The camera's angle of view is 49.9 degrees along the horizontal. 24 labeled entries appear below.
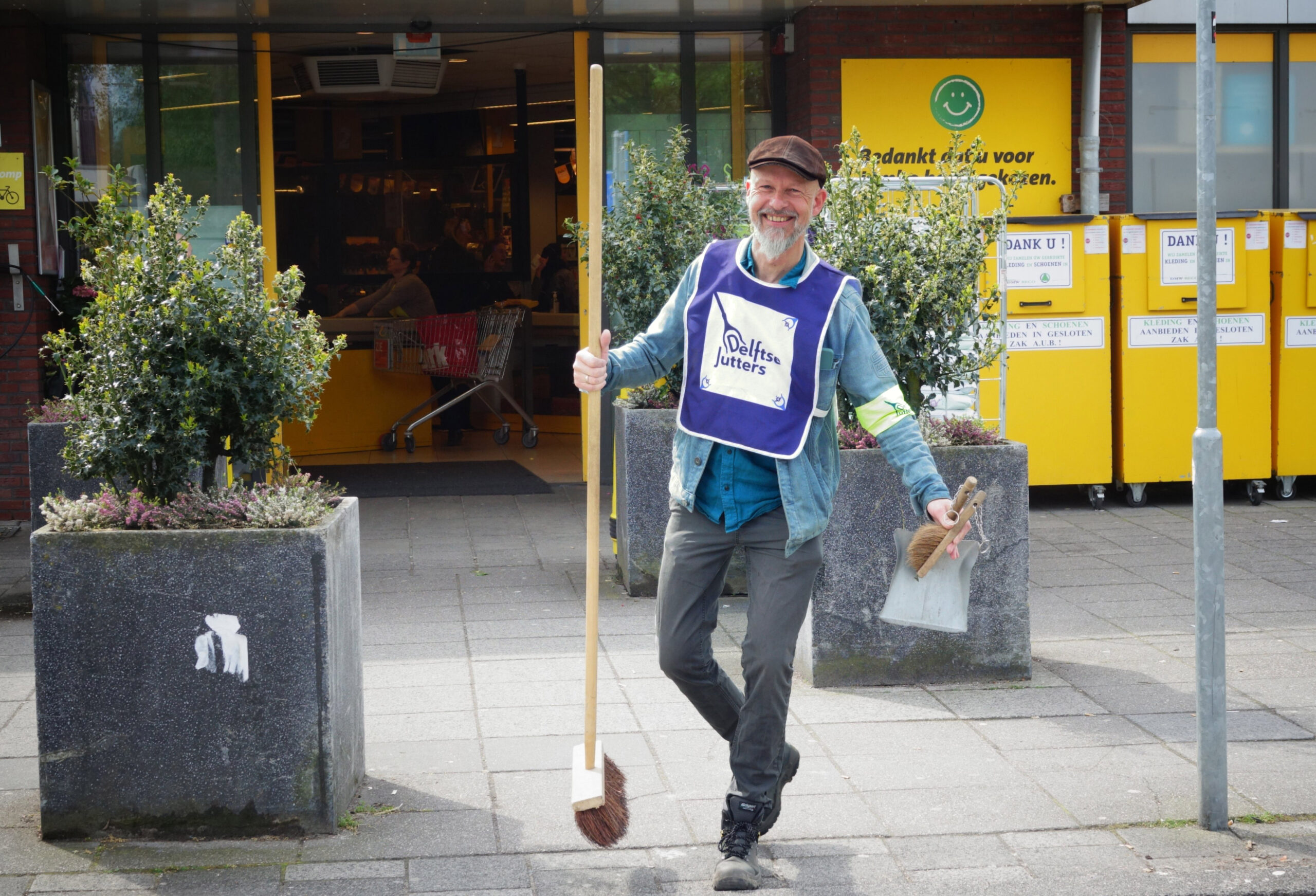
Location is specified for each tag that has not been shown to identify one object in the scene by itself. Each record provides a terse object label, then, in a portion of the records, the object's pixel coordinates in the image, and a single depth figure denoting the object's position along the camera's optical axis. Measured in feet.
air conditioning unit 38.78
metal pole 13.84
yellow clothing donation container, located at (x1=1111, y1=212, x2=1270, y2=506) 31.71
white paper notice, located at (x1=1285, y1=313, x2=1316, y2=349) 32.48
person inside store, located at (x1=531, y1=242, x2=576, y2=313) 49.73
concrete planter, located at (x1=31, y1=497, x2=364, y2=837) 13.19
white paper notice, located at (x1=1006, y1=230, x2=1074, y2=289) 31.30
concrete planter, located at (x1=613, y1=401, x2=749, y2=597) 23.39
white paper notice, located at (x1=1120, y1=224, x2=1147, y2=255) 31.58
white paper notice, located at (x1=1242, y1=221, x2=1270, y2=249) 32.07
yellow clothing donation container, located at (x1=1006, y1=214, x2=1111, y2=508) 31.45
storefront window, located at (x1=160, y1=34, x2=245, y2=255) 33.94
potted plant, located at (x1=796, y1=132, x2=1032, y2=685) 18.53
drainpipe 34.40
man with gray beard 12.76
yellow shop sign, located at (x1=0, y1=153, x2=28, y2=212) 31.78
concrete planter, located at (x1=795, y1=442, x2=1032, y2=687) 18.52
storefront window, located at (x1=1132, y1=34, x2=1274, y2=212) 35.99
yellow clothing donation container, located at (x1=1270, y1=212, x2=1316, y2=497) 32.30
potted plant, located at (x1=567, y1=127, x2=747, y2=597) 23.48
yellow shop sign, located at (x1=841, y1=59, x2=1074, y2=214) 34.42
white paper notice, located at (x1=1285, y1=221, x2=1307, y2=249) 32.19
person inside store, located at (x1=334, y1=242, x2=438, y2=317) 44.88
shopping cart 41.98
